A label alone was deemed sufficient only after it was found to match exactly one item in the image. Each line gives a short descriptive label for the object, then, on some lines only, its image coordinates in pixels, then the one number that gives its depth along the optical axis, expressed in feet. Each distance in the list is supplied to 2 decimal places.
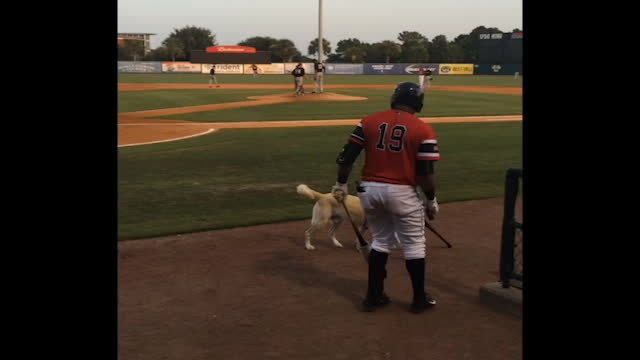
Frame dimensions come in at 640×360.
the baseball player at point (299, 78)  108.19
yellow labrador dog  22.85
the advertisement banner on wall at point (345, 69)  271.28
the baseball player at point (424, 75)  122.72
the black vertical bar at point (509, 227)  17.21
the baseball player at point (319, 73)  113.70
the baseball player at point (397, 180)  16.51
